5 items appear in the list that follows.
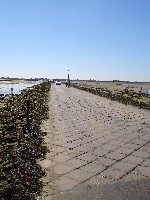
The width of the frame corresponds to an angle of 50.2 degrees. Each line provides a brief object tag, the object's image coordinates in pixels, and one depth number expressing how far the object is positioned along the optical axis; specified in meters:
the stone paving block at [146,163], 3.30
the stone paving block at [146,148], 4.05
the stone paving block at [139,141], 4.52
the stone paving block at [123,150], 3.89
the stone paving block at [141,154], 3.70
